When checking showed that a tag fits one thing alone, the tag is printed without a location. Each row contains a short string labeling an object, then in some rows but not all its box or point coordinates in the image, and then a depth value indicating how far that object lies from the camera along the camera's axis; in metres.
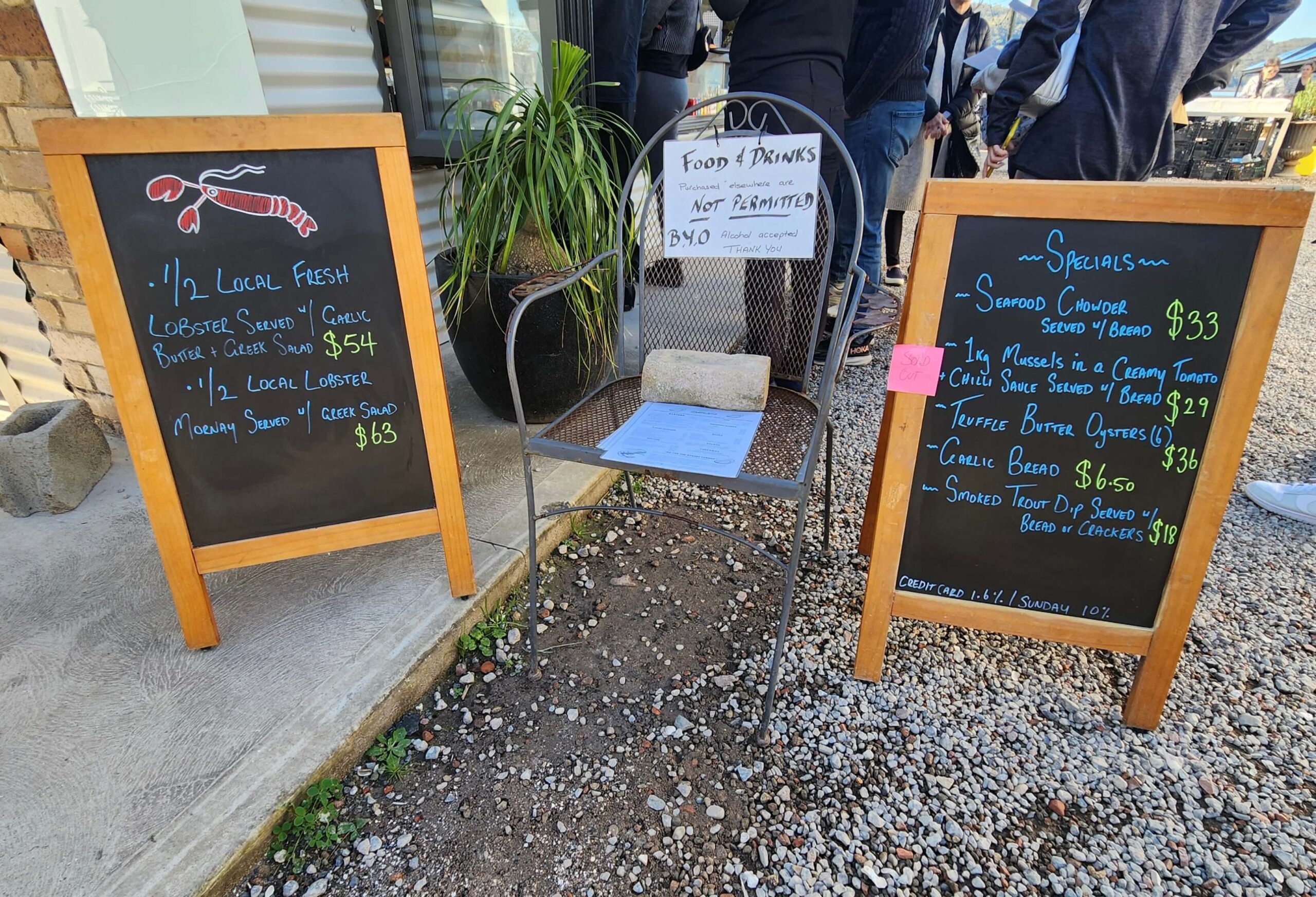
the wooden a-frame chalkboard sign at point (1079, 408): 1.21
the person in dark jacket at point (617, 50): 3.00
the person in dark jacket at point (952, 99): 3.99
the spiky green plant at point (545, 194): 2.22
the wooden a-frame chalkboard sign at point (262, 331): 1.33
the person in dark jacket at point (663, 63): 3.46
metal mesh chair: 1.47
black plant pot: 2.37
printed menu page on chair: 1.42
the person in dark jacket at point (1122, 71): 1.99
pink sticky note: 1.36
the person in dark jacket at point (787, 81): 2.06
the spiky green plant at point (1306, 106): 11.80
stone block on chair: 1.72
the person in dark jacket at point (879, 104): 2.86
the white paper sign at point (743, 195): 1.67
